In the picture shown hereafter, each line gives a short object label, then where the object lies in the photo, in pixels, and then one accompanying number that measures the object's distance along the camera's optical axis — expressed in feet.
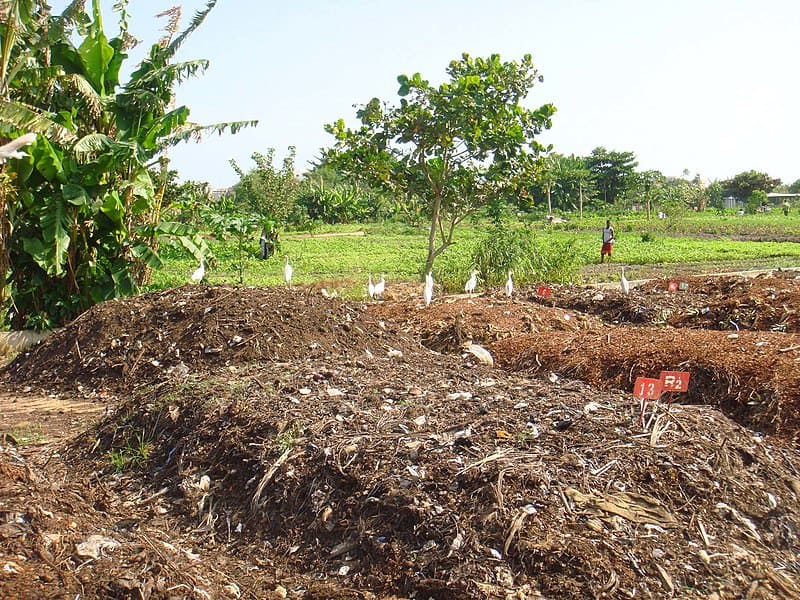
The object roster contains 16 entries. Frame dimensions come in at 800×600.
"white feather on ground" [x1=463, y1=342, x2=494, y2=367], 23.57
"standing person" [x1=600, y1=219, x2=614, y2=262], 65.36
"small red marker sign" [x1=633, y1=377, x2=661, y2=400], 13.02
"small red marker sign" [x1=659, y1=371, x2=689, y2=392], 13.28
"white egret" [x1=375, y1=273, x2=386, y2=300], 35.45
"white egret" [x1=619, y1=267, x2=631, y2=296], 36.58
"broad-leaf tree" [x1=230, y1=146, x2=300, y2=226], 95.25
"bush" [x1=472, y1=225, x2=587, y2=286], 46.16
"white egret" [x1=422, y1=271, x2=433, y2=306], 32.70
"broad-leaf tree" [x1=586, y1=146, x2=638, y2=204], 183.42
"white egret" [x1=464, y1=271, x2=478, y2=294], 36.12
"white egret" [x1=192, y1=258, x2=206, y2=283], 32.94
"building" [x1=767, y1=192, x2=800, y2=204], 237.86
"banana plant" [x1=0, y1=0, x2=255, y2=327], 31.09
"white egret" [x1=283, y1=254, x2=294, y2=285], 31.92
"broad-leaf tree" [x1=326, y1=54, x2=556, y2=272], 39.86
